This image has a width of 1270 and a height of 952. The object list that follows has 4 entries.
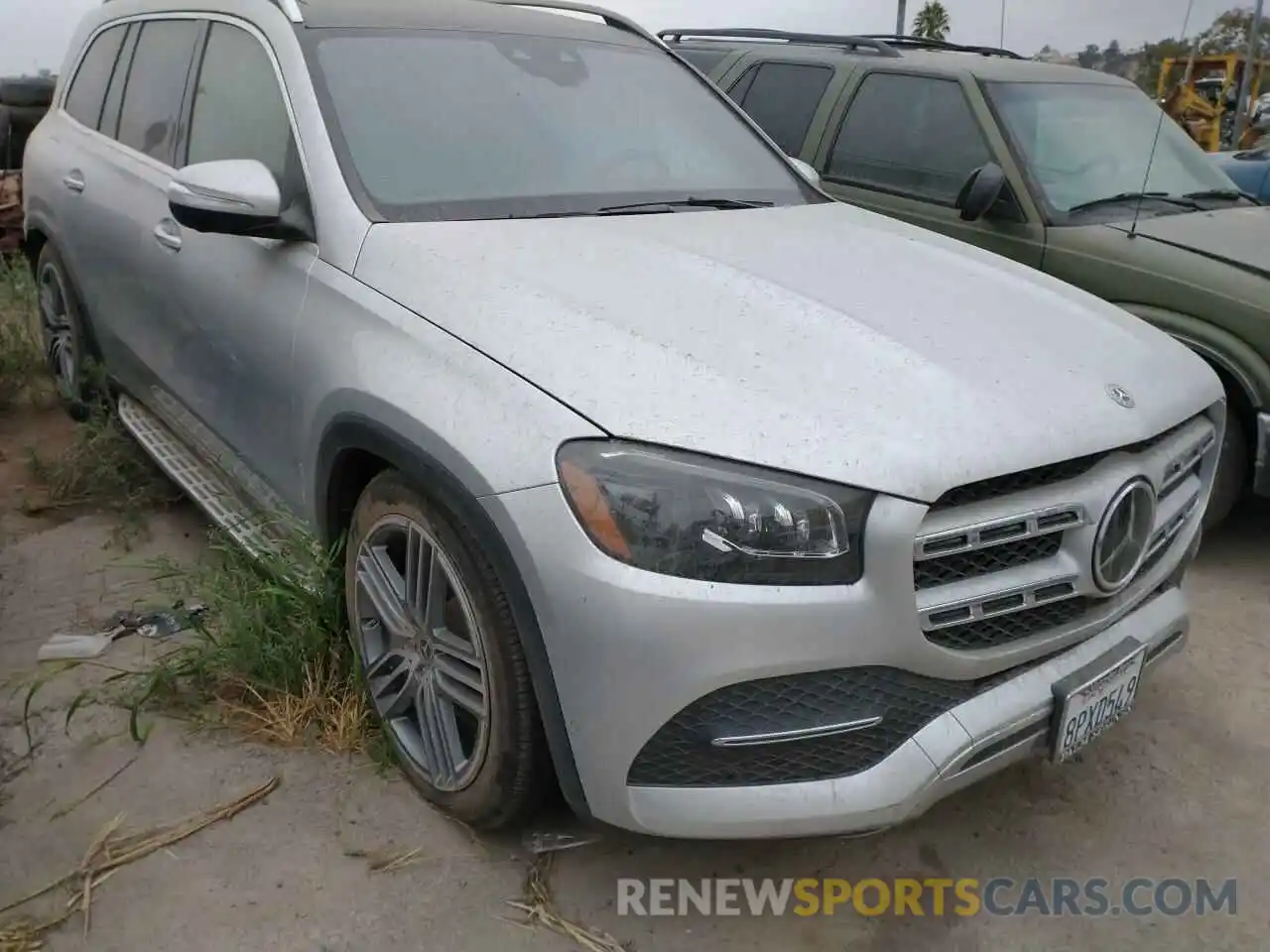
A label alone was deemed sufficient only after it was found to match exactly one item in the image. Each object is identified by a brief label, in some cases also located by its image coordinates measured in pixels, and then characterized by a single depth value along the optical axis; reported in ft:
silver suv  6.23
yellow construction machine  40.57
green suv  12.83
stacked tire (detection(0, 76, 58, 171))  21.43
